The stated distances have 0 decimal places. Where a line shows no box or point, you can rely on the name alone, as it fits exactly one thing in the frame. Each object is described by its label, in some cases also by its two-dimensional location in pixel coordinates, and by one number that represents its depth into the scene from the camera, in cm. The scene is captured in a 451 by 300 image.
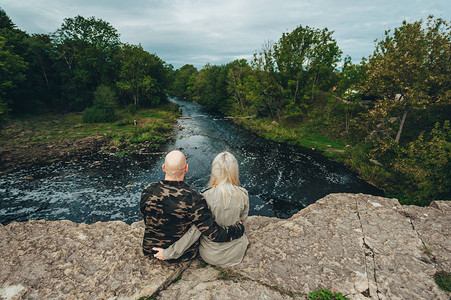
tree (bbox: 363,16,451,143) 1153
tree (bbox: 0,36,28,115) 1963
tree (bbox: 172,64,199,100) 6785
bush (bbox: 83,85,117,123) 2687
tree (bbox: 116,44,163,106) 3416
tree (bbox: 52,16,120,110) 3225
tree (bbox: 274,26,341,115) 2481
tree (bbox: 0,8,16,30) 2675
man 269
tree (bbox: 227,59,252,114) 3478
